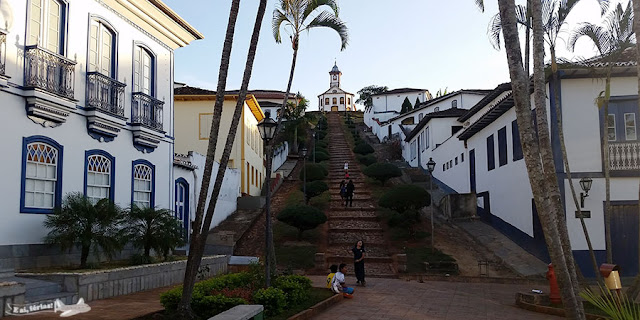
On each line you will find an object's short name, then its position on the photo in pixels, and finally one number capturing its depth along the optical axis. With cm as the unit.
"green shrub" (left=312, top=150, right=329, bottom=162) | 4578
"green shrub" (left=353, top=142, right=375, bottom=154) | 4878
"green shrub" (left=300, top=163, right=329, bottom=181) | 3269
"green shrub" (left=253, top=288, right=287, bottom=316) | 916
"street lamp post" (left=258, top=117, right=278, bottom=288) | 1098
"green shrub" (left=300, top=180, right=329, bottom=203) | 2973
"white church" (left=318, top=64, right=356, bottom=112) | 12012
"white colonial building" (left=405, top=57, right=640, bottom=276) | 1659
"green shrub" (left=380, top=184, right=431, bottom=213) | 2347
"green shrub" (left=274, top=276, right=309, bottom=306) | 1030
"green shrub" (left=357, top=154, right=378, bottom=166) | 4200
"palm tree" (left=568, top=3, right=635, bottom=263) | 1273
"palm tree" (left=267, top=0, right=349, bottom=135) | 1417
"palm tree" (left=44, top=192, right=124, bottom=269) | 1109
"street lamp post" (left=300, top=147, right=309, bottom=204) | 2749
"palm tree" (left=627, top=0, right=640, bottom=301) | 785
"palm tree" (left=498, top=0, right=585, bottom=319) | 511
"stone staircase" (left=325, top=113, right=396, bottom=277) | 2055
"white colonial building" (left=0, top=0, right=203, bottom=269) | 1090
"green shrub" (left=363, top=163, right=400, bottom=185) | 3197
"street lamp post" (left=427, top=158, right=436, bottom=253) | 2087
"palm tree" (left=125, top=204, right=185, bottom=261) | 1306
